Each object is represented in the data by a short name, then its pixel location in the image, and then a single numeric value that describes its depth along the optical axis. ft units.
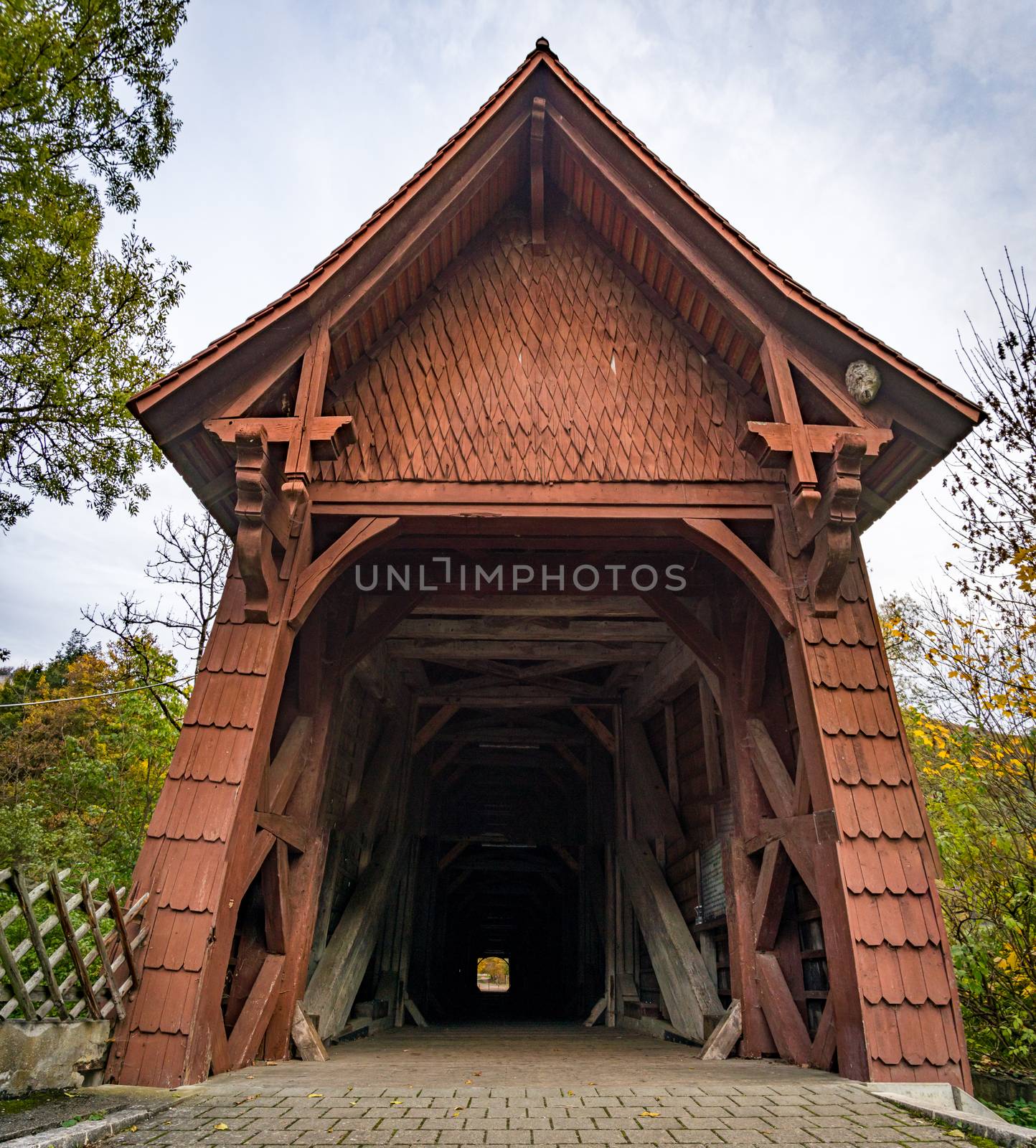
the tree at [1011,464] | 25.68
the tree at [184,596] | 52.21
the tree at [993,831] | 22.54
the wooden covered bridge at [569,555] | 15.70
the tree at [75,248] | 35.04
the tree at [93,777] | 41.96
